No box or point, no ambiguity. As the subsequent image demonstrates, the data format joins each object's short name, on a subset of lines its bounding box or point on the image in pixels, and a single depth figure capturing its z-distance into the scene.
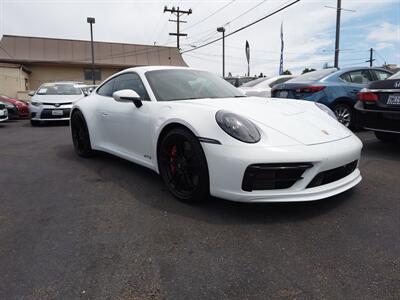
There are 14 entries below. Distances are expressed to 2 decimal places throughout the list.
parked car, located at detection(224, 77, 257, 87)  11.80
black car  4.35
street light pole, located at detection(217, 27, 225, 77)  24.27
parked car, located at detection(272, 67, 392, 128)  6.52
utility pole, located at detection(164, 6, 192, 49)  31.81
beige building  28.81
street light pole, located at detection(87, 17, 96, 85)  24.33
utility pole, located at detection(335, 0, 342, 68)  15.11
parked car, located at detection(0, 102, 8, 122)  9.70
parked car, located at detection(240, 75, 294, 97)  8.84
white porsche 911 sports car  2.55
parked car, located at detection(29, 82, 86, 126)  9.80
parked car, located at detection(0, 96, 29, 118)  11.84
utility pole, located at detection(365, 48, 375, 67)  45.48
